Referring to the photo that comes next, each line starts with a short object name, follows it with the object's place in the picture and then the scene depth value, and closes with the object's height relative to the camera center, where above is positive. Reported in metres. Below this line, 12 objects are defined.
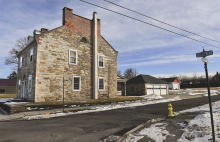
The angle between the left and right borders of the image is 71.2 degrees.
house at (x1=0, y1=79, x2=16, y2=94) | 45.64 -0.40
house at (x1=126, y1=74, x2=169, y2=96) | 30.08 -0.59
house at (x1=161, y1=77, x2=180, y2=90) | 59.07 -0.16
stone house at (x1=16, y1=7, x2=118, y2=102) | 16.05 +2.46
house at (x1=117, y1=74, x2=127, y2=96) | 27.30 +0.86
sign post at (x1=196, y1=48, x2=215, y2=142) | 4.92 +0.93
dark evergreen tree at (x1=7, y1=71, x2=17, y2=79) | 56.72 +3.56
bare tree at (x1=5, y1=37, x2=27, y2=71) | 37.24 +8.02
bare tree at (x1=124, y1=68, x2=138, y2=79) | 103.46 +6.98
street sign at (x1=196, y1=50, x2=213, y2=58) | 4.95 +0.96
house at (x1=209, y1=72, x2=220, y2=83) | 77.25 +2.10
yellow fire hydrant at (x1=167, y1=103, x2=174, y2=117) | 8.75 -1.62
